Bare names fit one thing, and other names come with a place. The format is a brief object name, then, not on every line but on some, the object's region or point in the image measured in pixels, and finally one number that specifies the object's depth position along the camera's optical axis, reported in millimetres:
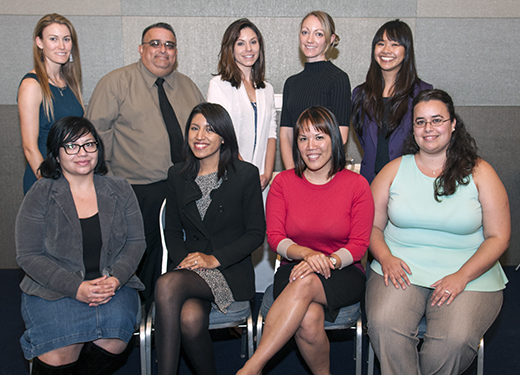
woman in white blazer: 2773
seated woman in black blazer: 2205
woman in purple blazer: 2576
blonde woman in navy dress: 2529
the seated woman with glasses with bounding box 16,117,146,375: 1969
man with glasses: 2691
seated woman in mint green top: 1971
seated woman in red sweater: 2049
